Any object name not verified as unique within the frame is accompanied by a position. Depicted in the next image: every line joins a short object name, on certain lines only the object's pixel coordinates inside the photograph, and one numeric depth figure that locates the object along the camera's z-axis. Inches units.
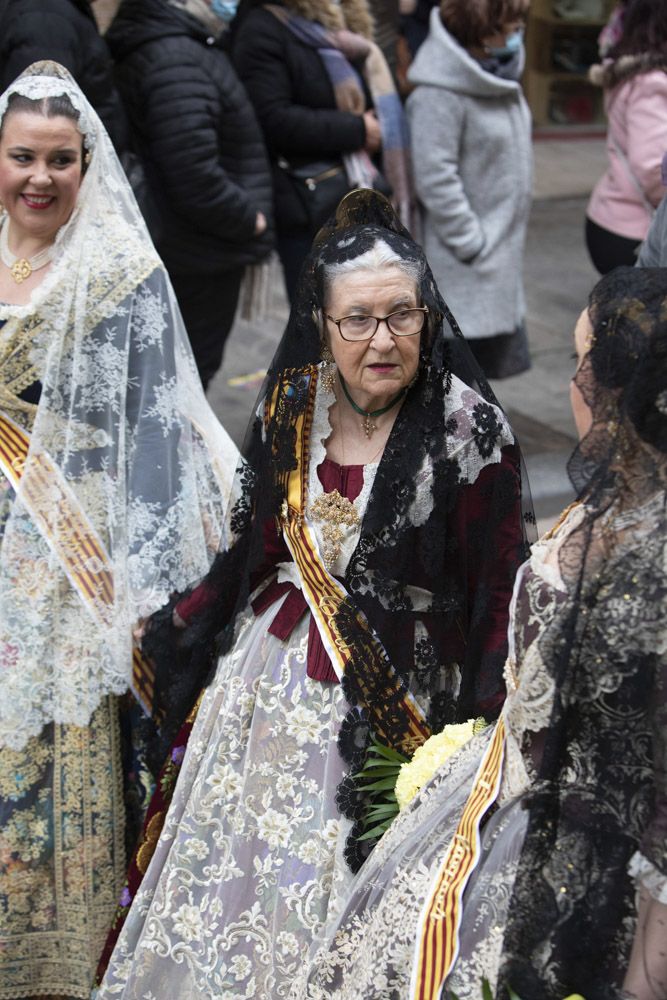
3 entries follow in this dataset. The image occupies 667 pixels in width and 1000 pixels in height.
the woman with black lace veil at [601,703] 77.7
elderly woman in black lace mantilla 109.7
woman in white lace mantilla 130.9
